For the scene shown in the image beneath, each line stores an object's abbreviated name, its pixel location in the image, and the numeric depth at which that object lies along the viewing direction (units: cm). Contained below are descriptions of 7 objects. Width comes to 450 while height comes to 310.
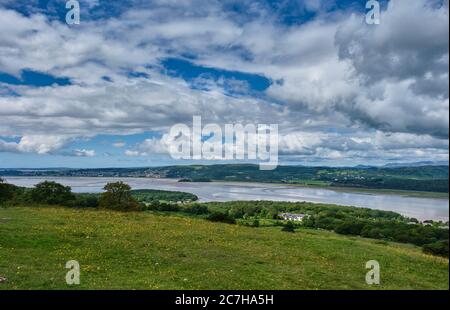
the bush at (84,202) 4517
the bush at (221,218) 3938
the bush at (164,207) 5728
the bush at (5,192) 4321
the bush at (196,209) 6232
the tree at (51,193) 4562
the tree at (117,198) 4309
